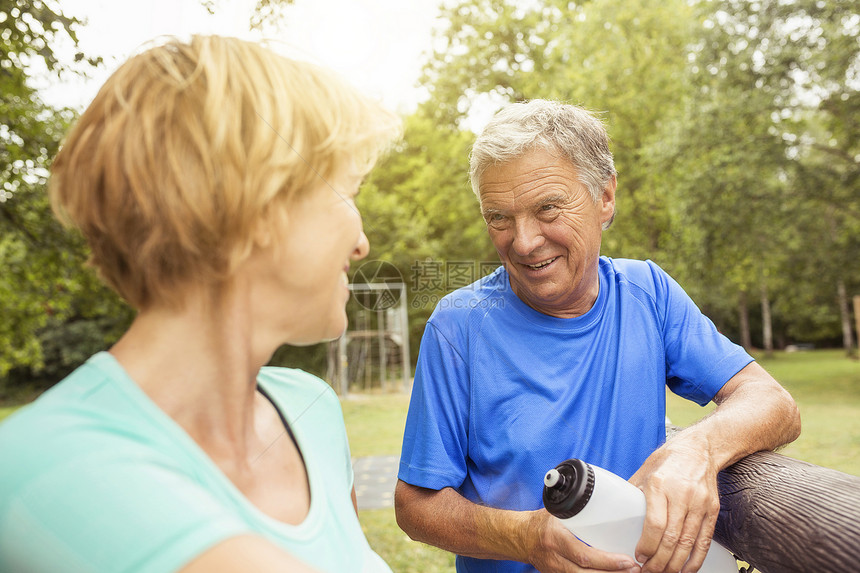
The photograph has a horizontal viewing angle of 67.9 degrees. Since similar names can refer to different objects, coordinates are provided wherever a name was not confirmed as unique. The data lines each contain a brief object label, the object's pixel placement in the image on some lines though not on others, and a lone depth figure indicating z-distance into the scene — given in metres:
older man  1.52
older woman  0.60
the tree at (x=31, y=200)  3.26
